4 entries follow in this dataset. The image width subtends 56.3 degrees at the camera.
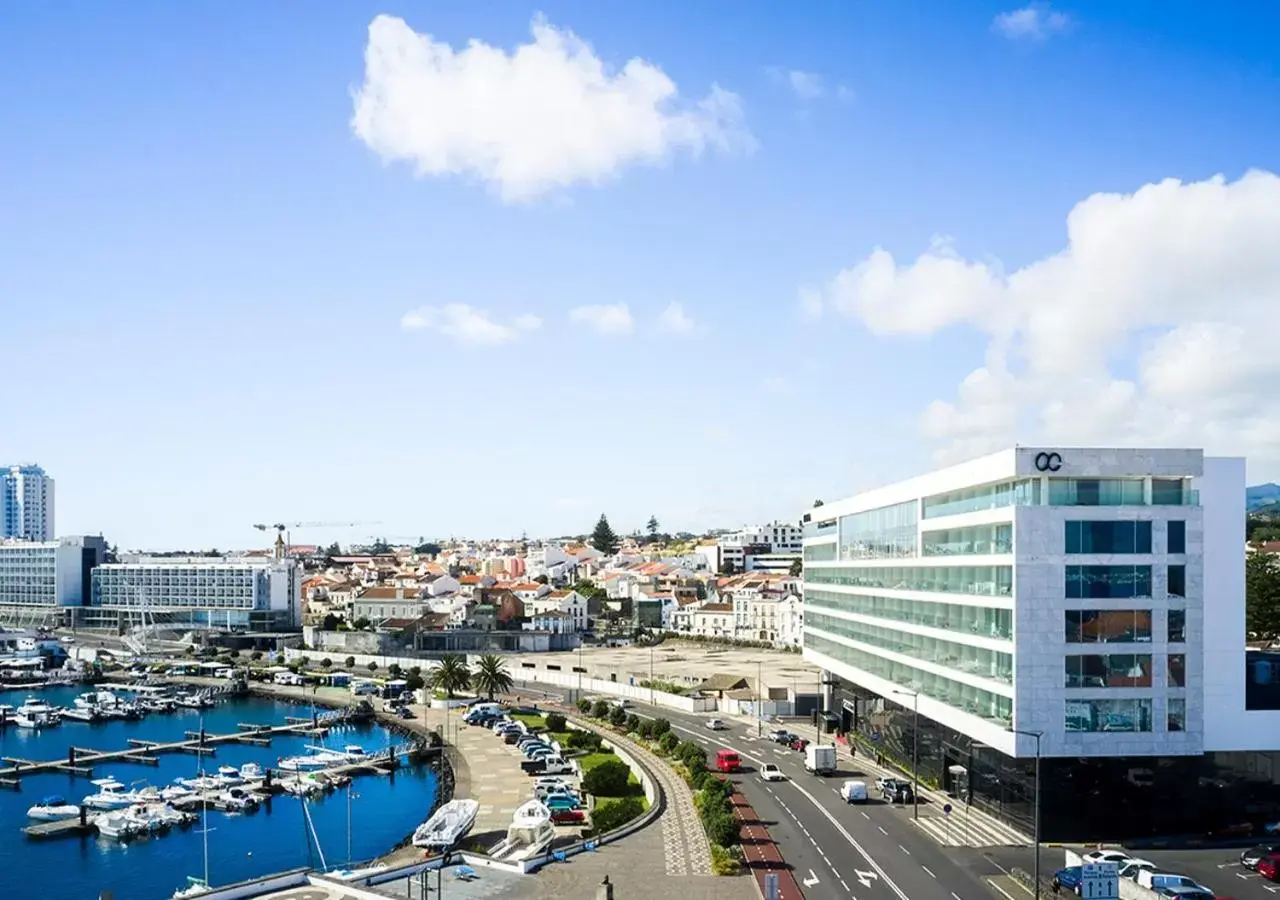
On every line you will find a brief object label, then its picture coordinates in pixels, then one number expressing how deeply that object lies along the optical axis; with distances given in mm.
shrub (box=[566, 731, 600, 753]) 71375
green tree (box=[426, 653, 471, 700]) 99188
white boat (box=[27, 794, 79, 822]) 66250
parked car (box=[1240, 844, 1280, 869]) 41562
